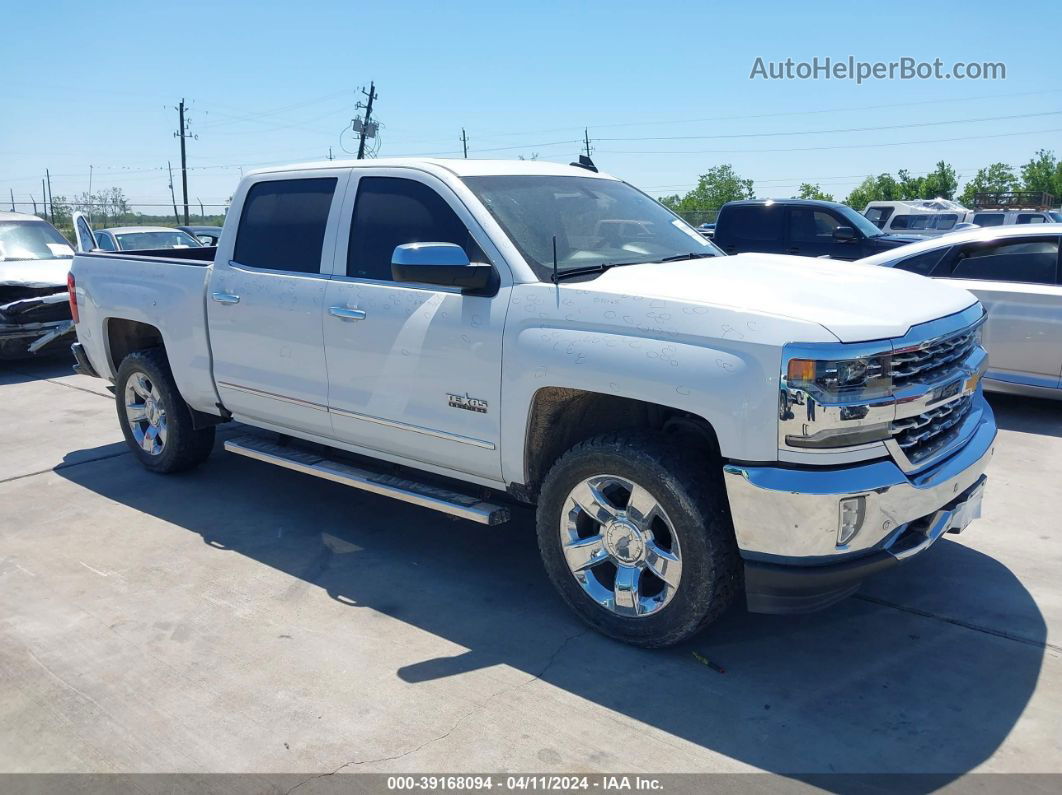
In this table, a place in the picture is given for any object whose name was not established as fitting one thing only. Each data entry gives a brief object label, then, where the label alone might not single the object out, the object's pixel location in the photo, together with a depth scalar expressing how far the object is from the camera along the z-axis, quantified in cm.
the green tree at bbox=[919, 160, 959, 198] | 7206
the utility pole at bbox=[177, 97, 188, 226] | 4731
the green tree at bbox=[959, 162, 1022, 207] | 8331
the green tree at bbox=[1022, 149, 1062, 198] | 8044
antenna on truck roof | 571
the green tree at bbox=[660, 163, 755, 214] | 8502
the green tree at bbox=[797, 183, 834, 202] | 7540
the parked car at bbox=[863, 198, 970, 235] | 2326
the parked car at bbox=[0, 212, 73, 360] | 1044
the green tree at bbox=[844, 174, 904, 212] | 7531
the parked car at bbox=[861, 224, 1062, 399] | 737
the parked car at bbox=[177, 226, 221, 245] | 1845
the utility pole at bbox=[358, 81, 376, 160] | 4625
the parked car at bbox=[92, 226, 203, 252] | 1412
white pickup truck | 331
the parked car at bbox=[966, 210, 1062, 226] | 2338
